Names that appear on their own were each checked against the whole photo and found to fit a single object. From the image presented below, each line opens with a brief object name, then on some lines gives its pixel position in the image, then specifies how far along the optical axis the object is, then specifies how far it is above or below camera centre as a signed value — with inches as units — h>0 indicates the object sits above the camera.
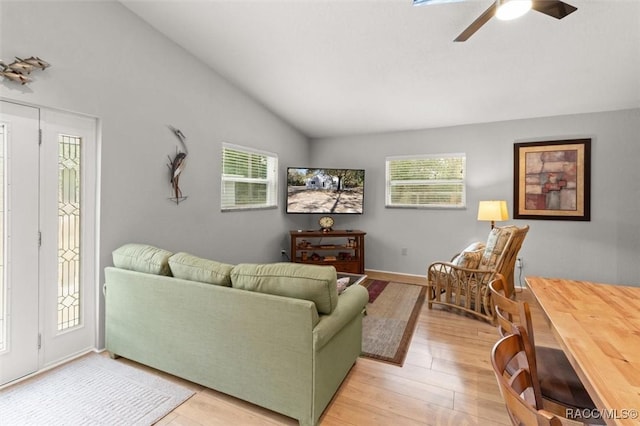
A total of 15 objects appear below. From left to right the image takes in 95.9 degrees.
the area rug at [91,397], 68.0 -48.7
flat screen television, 193.9 +14.1
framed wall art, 158.1 +18.5
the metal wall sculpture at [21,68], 76.3 +38.1
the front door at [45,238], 80.4 -8.7
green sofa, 64.0 -28.7
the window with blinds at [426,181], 187.8 +20.8
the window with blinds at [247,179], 156.5 +19.3
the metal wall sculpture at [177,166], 122.8 +18.9
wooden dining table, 30.2 -18.6
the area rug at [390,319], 98.7 -46.8
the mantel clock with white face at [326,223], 204.5 -8.4
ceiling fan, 69.0 +50.5
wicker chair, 123.4 -26.7
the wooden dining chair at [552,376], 45.1 -29.3
